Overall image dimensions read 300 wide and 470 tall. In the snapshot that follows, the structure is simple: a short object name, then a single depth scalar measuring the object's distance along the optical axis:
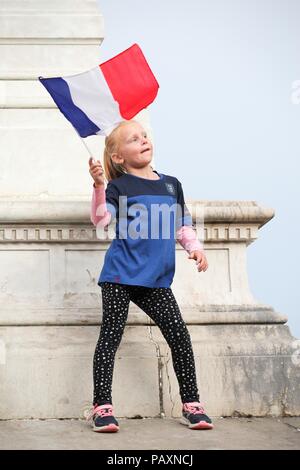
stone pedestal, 4.21
